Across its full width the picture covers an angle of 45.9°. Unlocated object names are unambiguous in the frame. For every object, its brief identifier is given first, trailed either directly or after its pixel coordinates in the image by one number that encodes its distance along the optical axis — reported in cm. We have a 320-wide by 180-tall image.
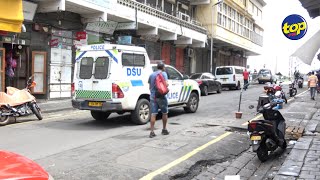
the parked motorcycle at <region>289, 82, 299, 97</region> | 2216
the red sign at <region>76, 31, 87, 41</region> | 1966
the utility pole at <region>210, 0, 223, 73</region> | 3219
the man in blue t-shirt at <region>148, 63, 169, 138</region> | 930
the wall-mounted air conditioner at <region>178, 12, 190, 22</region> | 3111
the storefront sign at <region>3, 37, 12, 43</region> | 1543
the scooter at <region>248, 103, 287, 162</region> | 709
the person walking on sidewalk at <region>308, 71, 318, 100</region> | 2019
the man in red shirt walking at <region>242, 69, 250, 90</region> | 2909
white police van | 1048
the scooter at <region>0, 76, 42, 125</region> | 1124
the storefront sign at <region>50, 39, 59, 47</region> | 1789
